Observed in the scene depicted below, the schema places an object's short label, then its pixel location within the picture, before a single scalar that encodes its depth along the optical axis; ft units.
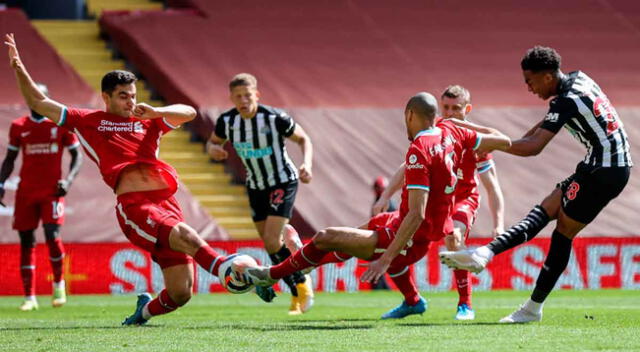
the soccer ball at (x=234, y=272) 51.57
